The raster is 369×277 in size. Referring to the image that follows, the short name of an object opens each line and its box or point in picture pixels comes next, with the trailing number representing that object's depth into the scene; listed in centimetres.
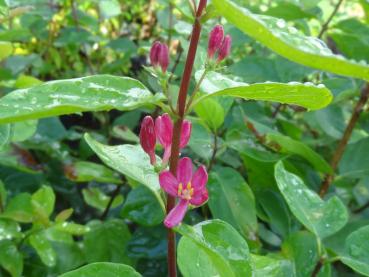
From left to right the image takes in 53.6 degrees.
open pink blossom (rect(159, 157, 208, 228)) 12
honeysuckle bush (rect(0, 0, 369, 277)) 12
